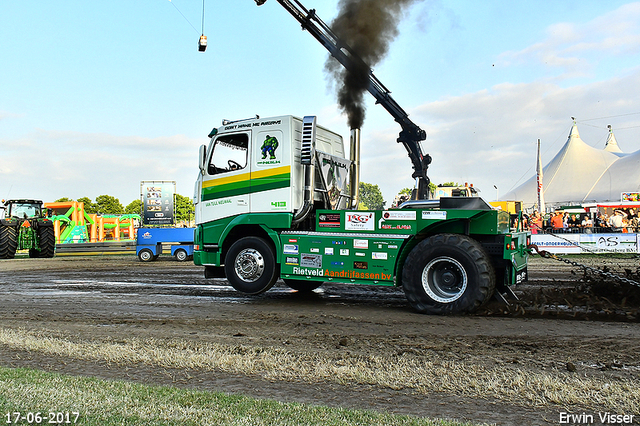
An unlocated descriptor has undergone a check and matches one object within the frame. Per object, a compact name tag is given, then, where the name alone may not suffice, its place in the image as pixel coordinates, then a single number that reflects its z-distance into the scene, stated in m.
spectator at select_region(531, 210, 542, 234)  27.39
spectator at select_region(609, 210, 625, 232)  20.92
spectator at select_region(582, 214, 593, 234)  21.01
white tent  61.96
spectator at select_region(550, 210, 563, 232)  24.70
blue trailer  19.55
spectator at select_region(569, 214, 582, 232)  25.77
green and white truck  7.38
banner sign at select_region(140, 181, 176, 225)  27.38
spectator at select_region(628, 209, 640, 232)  20.77
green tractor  22.31
